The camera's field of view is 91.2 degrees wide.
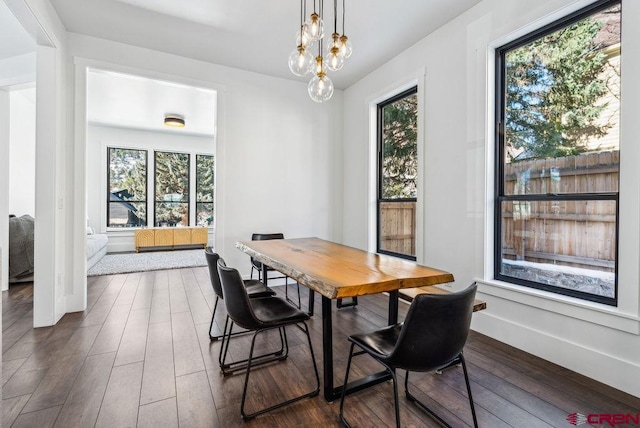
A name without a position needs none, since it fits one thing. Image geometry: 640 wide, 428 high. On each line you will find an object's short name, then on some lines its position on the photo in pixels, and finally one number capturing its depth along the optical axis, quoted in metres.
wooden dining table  1.58
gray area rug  5.21
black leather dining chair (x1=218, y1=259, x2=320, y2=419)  1.72
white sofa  5.11
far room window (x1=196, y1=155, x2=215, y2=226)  8.13
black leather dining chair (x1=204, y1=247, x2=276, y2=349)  2.21
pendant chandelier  2.15
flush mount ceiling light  6.18
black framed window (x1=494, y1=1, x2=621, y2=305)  2.13
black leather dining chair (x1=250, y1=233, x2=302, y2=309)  3.68
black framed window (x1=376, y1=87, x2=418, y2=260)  3.74
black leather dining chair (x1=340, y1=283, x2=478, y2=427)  1.34
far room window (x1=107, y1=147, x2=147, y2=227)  7.30
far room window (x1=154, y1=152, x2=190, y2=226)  7.71
